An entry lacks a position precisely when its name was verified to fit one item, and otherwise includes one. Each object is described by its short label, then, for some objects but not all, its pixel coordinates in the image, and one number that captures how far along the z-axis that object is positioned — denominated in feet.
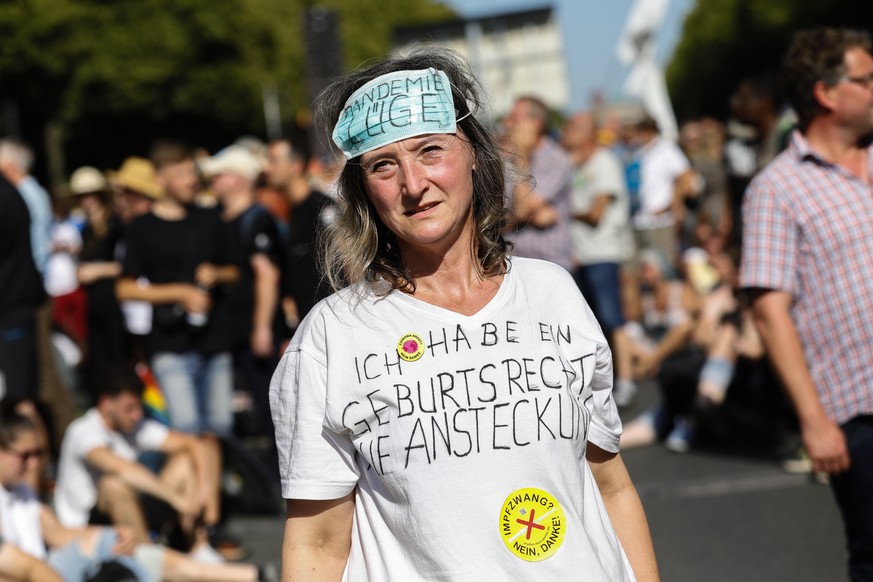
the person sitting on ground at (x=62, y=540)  37.86
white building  153.99
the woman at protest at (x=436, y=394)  16.65
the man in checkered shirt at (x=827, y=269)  26.66
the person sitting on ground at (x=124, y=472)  43.50
